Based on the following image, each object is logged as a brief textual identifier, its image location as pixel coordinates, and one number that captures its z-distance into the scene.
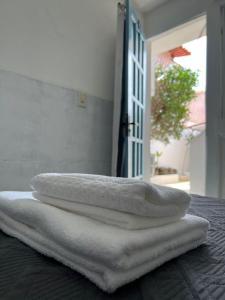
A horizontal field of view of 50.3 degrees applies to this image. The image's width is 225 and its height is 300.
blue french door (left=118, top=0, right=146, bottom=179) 2.01
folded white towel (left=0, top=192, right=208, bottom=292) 0.37
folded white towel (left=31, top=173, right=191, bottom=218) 0.46
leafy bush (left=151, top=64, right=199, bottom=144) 4.98
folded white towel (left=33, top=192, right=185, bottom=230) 0.46
